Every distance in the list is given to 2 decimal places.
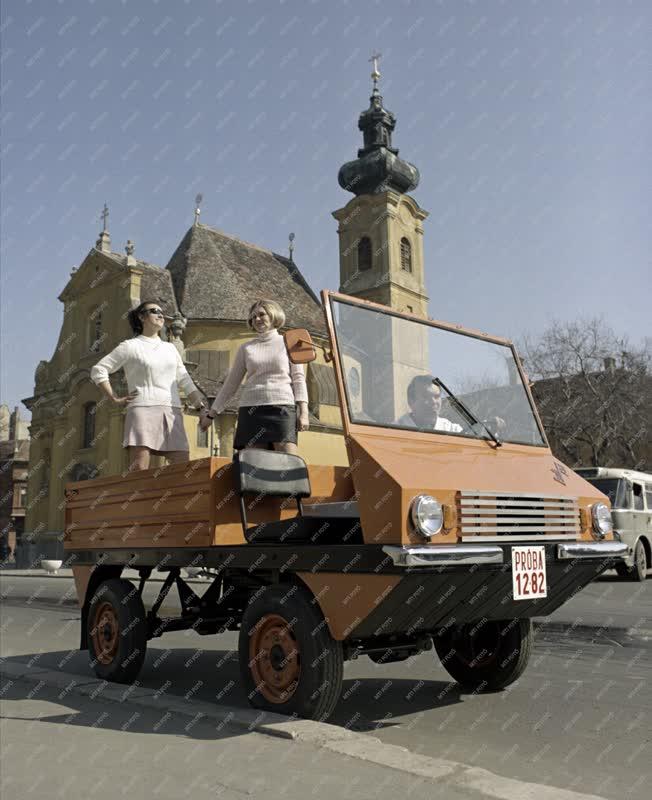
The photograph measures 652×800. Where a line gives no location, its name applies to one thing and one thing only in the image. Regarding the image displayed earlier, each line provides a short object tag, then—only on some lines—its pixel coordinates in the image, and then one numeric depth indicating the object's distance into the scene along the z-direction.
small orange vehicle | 4.32
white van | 17.14
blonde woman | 5.86
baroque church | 37.16
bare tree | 38.19
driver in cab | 5.36
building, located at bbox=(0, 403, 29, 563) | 67.56
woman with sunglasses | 6.48
